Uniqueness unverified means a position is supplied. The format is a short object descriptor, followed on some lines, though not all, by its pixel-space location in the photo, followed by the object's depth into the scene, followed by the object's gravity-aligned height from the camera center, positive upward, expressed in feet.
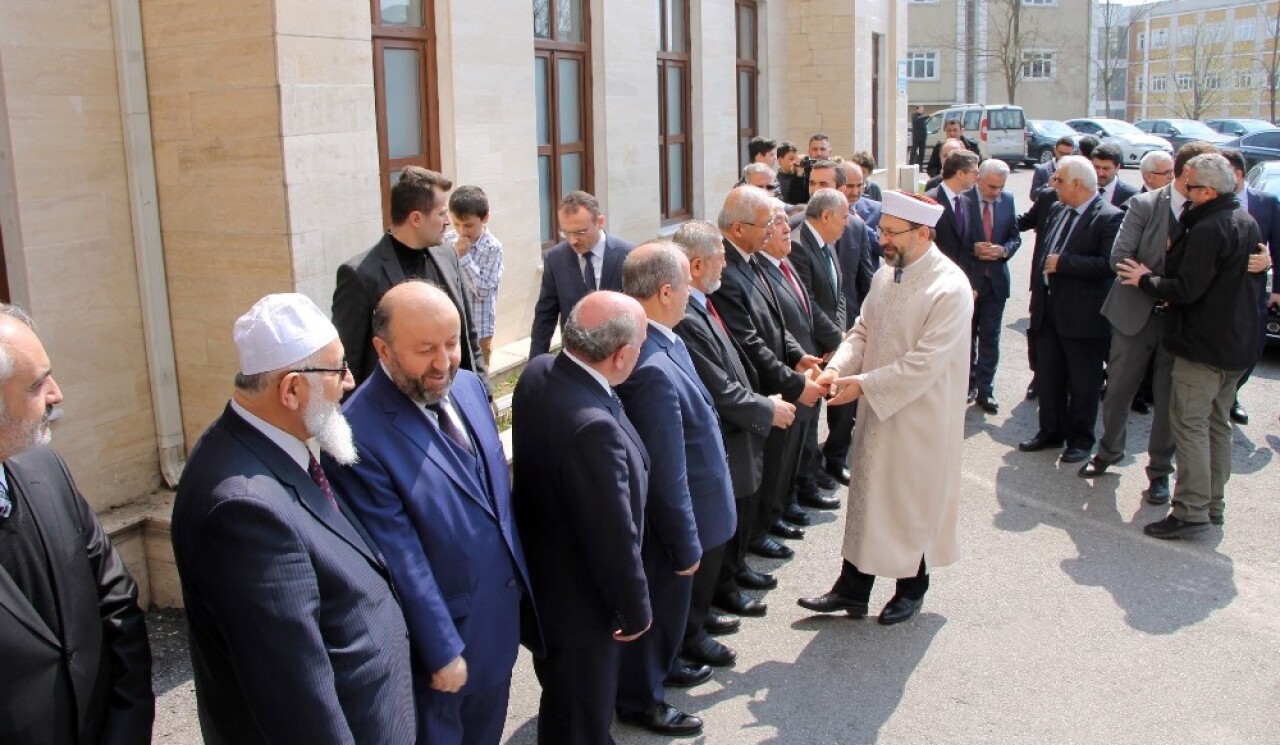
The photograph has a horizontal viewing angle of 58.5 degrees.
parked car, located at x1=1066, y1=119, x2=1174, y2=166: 116.48 +2.30
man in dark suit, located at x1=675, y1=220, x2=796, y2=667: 15.70 -3.16
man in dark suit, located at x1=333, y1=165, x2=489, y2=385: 15.64 -1.18
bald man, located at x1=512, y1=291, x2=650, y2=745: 11.25 -3.27
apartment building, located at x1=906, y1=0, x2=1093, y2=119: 179.83 +16.91
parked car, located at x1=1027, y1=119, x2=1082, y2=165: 121.19 +2.21
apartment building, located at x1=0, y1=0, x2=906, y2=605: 16.74 -0.19
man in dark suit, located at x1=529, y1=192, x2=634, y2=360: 20.18 -1.65
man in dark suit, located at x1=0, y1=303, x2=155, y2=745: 8.02 -3.04
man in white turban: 16.34 -3.52
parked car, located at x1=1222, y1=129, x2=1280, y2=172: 80.69 +0.58
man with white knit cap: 8.08 -2.80
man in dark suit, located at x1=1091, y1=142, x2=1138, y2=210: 29.32 -0.41
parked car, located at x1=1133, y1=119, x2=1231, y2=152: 120.67 +2.73
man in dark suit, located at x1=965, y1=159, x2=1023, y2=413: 28.14 -2.50
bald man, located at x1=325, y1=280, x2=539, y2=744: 9.86 -2.93
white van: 115.03 +3.37
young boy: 20.44 -1.40
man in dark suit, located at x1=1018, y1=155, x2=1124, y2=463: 24.52 -3.20
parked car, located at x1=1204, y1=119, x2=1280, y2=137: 121.80 +3.06
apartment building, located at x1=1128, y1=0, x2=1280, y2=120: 206.08 +18.47
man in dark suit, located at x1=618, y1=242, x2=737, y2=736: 12.94 -3.59
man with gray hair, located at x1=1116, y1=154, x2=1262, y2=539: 20.24 -3.07
